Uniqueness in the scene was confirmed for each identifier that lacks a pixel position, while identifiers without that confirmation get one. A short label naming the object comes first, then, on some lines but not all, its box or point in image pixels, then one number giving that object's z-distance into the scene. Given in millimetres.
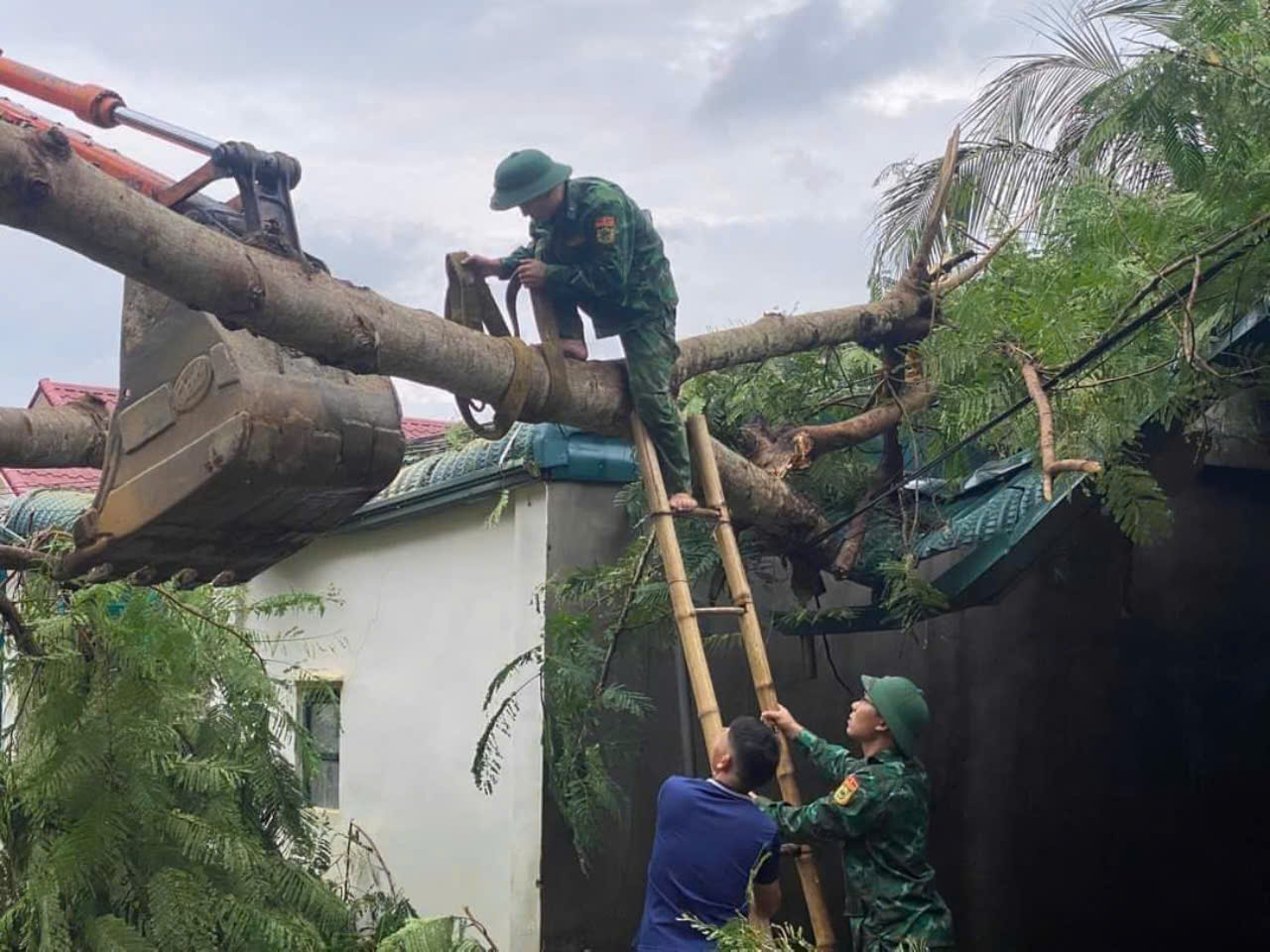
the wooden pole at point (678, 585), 4531
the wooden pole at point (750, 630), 4519
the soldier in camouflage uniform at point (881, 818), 4238
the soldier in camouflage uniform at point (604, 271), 4633
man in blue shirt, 4141
